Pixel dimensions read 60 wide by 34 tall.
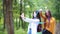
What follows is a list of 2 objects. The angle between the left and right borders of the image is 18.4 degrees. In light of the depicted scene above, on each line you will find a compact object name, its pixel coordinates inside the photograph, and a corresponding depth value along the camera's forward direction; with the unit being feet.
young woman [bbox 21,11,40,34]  14.37
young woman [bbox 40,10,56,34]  14.99
